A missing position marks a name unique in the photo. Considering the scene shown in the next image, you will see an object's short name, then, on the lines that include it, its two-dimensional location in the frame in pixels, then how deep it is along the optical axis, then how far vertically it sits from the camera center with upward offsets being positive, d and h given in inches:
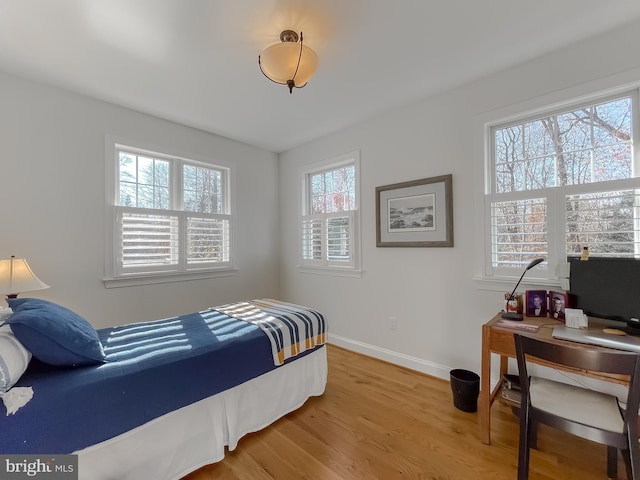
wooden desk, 68.4 -25.6
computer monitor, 63.3 -10.5
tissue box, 67.2 -18.2
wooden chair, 46.4 -31.6
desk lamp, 76.1 -19.6
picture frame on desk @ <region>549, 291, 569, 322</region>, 74.5 -16.4
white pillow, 44.9 -19.5
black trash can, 82.4 -44.3
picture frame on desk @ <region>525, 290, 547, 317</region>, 78.7 -16.8
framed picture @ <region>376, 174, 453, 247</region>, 102.7 +11.8
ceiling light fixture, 67.0 +44.9
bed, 46.3 -28.6
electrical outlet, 116.3 -33.3
